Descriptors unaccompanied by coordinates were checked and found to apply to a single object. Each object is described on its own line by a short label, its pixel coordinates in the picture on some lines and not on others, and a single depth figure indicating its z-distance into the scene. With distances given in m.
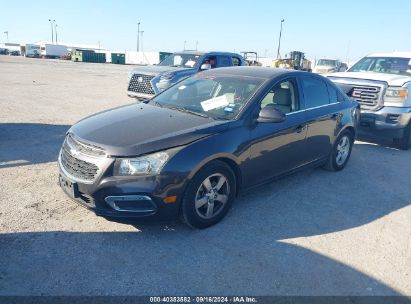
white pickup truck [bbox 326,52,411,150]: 7.40
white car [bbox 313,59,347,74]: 31.88
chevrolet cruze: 3.31
